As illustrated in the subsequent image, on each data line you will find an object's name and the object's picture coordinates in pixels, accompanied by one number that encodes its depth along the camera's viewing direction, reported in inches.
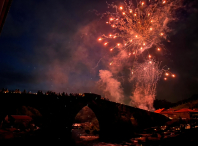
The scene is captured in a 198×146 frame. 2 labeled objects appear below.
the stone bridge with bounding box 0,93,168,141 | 824.3
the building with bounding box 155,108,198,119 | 1646.2
